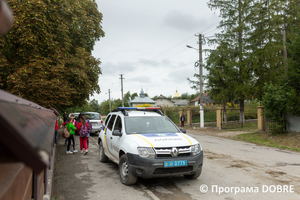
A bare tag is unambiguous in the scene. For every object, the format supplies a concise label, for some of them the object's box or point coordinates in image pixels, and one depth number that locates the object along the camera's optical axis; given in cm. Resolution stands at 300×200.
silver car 1709
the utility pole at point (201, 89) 2256
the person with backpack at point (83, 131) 973
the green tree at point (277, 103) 1393
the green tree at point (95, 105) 13188
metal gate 2785
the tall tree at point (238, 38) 2328
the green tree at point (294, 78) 1323
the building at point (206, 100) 6699
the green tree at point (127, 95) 12402
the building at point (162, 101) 10513
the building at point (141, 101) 9412
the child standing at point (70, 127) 1007
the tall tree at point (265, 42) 2200
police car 520
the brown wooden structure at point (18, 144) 68
